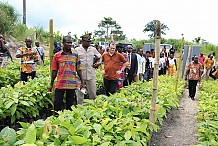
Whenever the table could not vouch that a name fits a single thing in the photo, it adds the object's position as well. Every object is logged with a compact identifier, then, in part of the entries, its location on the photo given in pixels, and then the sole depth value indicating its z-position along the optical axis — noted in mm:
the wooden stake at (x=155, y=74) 3846
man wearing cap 5645
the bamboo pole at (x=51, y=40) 5135
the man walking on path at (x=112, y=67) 6418
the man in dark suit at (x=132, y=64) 9000
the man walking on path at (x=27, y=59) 6950
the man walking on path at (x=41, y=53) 11047
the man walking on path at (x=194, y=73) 9836
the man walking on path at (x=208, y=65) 16141
